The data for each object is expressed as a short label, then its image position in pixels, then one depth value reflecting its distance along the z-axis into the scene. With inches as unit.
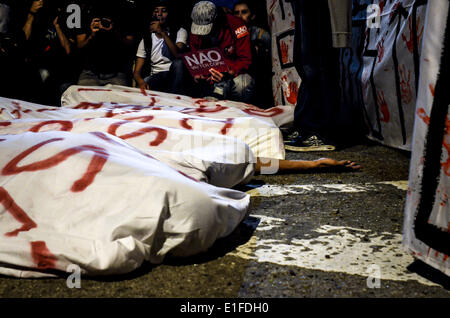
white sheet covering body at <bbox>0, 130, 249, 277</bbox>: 53.3
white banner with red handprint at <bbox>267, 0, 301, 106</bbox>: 205.9
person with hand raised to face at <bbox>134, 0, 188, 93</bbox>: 217.8
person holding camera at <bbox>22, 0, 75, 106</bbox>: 211.2
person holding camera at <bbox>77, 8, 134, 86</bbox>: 211.3
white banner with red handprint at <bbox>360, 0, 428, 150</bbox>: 125.6
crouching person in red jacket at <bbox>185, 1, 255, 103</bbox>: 210.1
